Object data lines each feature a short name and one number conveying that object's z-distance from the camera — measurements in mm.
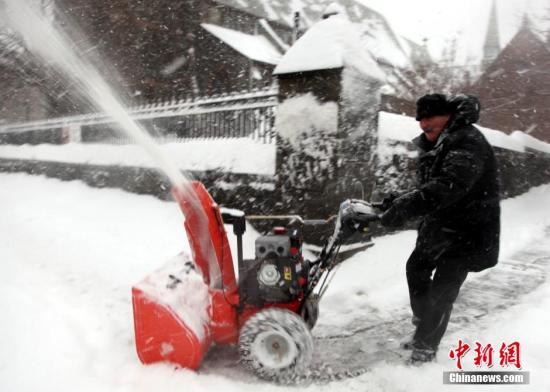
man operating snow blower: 2654
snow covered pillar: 4883
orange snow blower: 2744
